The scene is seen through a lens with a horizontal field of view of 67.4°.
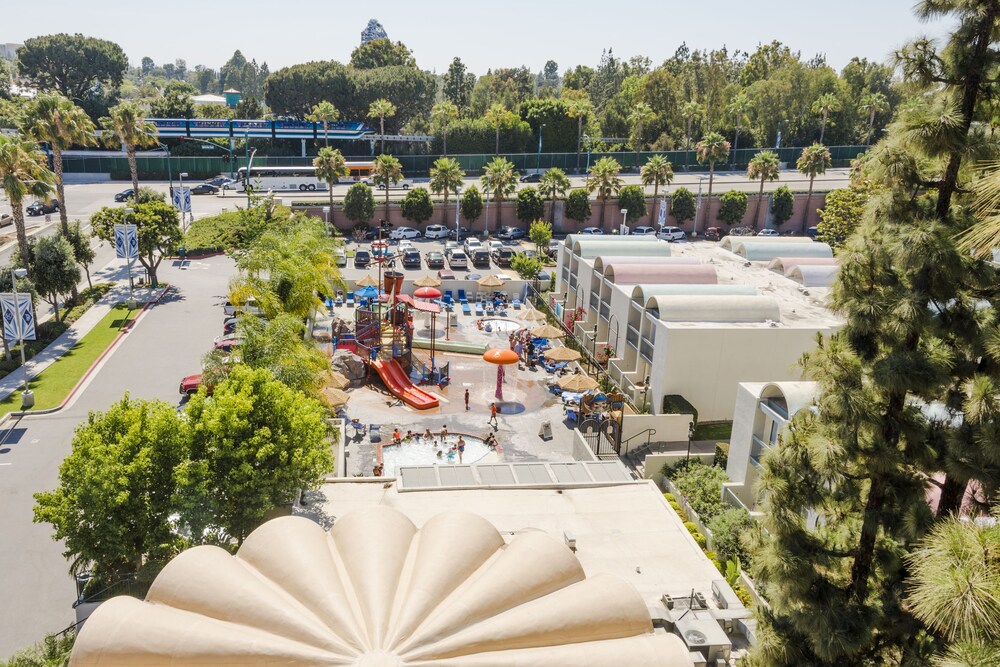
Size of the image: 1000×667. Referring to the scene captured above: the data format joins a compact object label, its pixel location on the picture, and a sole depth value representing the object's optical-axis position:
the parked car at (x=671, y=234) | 82.56
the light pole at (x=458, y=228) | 77.82
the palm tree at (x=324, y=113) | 100.21
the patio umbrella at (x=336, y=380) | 38.28
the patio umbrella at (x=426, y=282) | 52.41
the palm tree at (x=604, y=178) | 79.81
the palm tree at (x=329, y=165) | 75.88
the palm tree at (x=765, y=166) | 83.44
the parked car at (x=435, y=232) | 80.25
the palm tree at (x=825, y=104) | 111.31
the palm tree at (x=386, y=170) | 79.69
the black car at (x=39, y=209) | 78.38
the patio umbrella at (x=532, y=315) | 48.81
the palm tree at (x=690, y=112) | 109.94
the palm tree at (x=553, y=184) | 81.31
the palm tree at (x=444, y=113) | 105.38
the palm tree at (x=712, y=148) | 86.94
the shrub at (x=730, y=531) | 25.41
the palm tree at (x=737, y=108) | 113.62
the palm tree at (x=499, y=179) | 79.44
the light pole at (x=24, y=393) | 35.28
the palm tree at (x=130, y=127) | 59.28
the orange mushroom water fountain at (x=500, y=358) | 40.41
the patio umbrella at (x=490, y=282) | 56.69
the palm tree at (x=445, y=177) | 80.56
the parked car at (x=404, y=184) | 95.48
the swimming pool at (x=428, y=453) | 33.84
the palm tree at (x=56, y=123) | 49.47
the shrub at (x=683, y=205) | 84.88
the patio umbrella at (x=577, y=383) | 38.84
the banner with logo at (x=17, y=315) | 36.38
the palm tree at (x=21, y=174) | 41.62
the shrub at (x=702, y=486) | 28.59
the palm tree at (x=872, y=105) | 114.62
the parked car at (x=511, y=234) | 81.44
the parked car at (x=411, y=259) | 68.88
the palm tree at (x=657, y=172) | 83.56
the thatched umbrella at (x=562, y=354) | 43.00
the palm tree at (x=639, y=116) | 107.19
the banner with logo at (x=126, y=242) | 50.56
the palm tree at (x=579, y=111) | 108.19
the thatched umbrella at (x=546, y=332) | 45.47
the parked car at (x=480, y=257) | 71.06
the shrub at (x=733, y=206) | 85.94
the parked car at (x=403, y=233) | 79.25
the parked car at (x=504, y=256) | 71.06
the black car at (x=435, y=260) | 69.31
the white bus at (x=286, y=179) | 95.88
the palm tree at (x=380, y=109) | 100.12
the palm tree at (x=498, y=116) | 109.27
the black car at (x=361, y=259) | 67.08
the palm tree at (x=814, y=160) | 84.00
